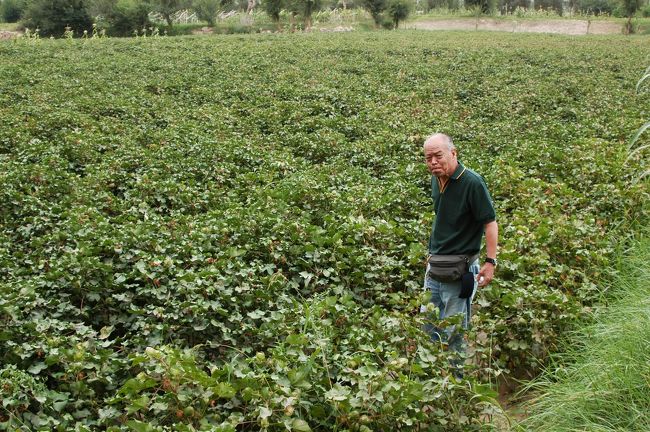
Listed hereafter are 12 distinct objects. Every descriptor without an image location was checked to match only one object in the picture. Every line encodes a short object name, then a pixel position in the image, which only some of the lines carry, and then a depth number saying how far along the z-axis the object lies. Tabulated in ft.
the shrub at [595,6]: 196.53
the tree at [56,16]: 133.80
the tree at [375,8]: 151.02
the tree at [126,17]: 132.87
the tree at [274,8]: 141.49
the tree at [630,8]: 137.28
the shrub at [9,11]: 188.24
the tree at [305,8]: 142.41
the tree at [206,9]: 145.38
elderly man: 13.85
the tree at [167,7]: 136.87
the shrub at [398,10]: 150.20
